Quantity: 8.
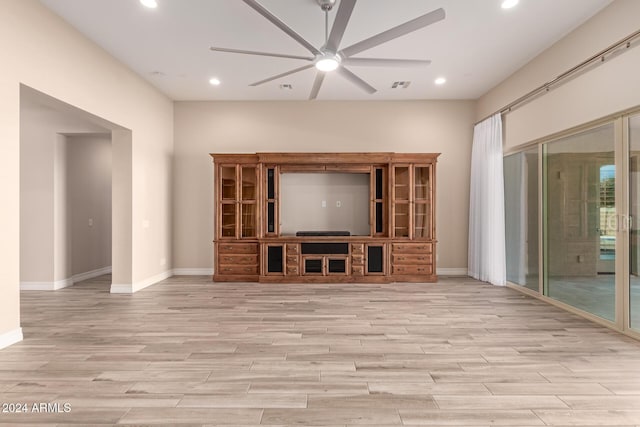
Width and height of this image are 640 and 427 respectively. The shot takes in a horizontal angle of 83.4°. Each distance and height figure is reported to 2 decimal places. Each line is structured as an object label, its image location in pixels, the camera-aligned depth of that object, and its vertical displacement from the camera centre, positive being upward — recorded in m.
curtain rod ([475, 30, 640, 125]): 3.45 +1.67
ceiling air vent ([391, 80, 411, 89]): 5.90 +2.17
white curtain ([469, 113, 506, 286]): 5.84 +0.13
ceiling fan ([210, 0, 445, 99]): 2.71 +1.50
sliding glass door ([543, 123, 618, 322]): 3.86 -0.08
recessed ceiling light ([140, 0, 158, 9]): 3.60 +2.14
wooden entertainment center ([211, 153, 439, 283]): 6.28 -0.23
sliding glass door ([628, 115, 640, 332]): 3.48 -0.09
